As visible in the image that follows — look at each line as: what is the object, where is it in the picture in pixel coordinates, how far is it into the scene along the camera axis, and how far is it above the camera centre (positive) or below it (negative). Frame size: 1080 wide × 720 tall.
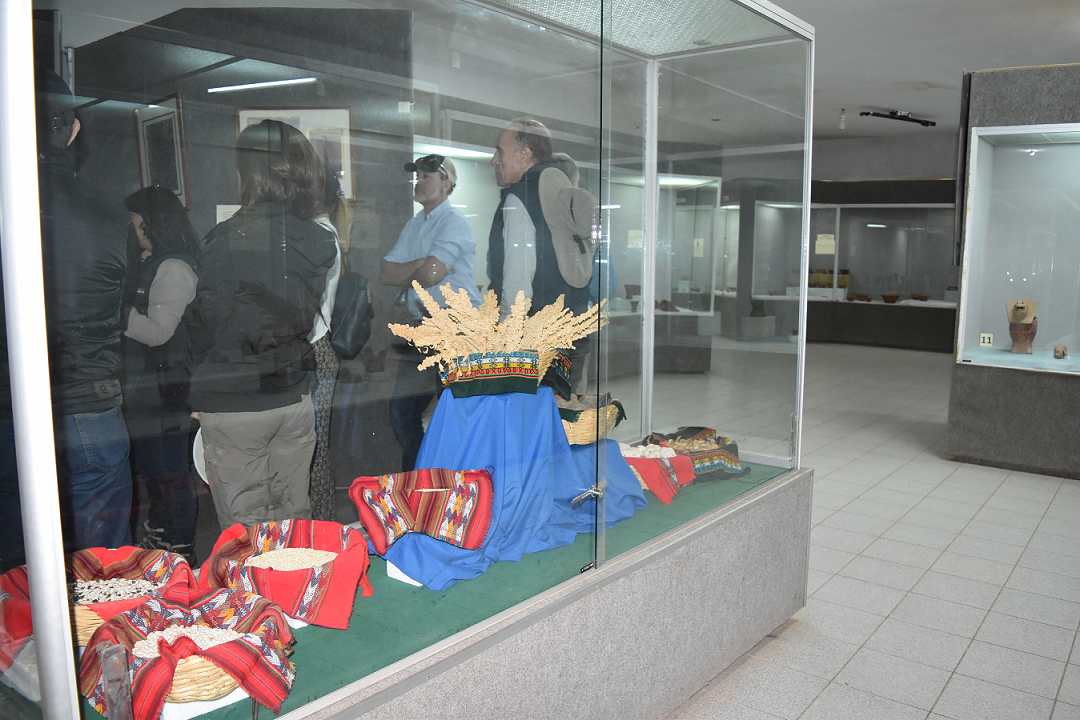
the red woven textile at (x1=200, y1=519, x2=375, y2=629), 1.50 -0.57
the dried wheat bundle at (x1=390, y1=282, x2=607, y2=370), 1.86 -0.11
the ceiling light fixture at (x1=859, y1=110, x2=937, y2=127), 10.38 +2.24
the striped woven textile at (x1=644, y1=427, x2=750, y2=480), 2.60 -0.58
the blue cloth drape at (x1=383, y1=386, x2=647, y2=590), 1.85 -0.43
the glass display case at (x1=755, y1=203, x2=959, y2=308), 11.72 +0.46
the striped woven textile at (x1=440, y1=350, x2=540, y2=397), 1.85 -0.21
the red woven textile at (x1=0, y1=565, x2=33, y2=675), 0.98 -0.42
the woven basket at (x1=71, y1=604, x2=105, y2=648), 1.20 -0.54
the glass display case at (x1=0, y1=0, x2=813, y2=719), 1.56 +0.26
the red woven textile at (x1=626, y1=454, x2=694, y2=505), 2.37 -0.59
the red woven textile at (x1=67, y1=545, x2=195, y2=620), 1.44 -0.54
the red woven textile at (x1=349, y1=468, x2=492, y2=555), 1.75 -0.50
